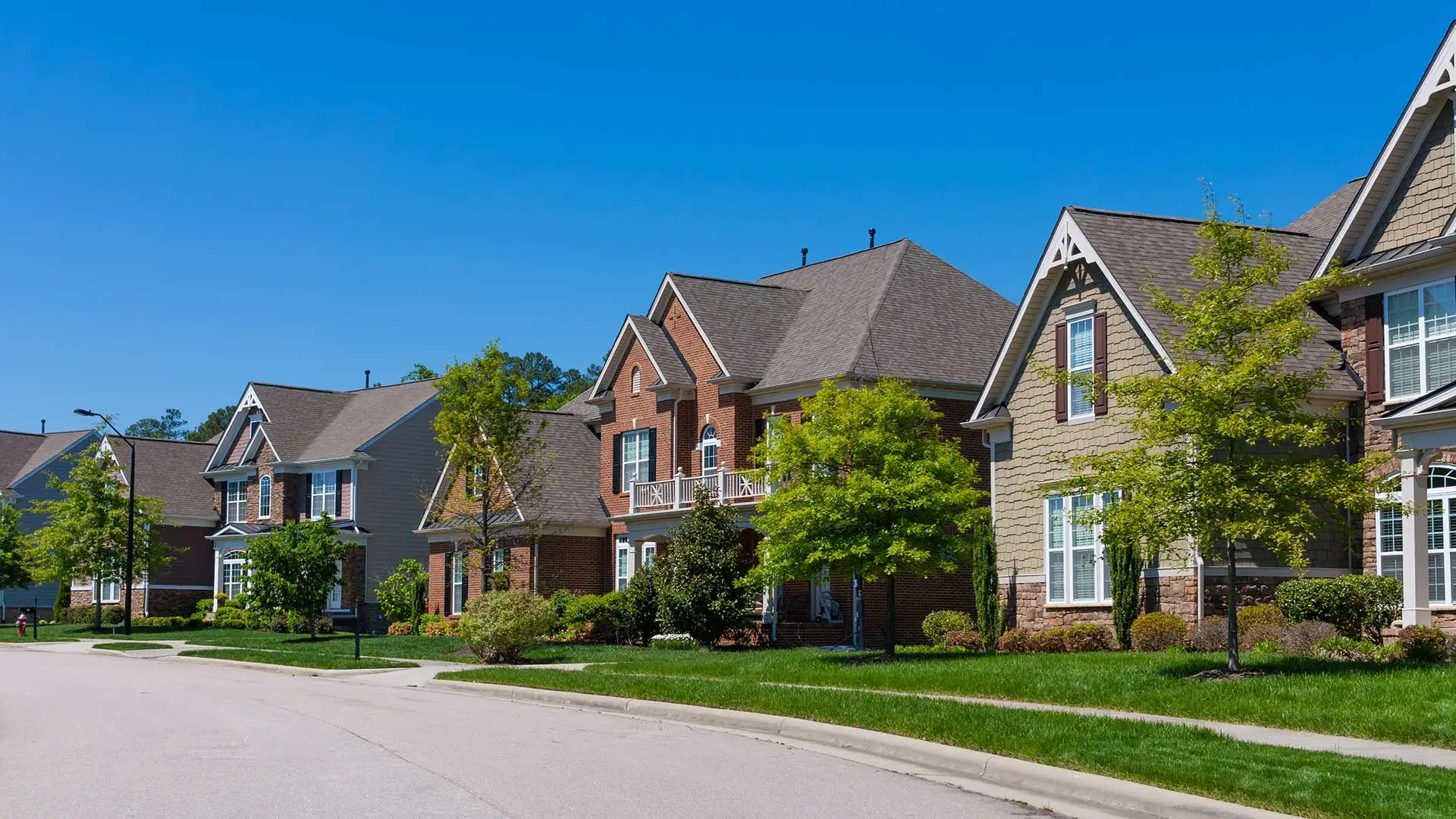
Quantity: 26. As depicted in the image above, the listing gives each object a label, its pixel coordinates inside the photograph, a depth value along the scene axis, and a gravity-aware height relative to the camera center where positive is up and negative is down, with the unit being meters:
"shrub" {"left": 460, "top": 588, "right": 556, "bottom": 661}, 31.64 -2.04
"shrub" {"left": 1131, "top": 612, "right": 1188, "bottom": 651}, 25.61 -1.74
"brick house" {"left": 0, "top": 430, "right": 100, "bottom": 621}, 74.44 +2.93
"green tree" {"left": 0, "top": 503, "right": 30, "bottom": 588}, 62.29 -1.33
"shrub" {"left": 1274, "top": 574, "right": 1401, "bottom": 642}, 22.62 -1.07
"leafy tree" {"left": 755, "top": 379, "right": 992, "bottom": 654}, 25.95 +0.74
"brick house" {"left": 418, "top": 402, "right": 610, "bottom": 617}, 45.00 +0.21
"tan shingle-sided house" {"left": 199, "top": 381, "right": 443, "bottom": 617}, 57.22 +2.49
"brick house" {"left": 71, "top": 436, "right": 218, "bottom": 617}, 64.19 -0.12
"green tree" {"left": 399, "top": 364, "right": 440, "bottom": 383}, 85.69 +9.70
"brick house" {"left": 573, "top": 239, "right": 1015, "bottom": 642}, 38.31 +4.57
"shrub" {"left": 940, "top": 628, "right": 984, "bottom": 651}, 30.19 -2.27
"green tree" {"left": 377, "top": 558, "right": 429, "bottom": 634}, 50.28 -2.18
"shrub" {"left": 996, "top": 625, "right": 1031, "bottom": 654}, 28.25 -2.12
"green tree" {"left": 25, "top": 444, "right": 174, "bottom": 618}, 55.50 -0.09
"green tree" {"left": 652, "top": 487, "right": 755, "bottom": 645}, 35.94 -1.26
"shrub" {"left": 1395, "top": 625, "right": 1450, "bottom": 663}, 20.44 -1.57
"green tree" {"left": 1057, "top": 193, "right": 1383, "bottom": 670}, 19.12 +1.36
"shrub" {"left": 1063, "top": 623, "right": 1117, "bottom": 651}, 27.30 -1.98
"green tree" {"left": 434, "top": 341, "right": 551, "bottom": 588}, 39.16 +2.97
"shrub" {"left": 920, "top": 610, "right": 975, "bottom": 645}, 31.44 -2.00
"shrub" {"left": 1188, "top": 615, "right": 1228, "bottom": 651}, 24.25 -1.70
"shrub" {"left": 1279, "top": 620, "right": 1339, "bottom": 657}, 22.27 -1.57
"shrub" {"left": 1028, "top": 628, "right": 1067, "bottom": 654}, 27.78 -2.08
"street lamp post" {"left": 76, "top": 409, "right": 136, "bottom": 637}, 48.62 +0.49
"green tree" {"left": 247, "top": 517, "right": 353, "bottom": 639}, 45.53 -1.21
